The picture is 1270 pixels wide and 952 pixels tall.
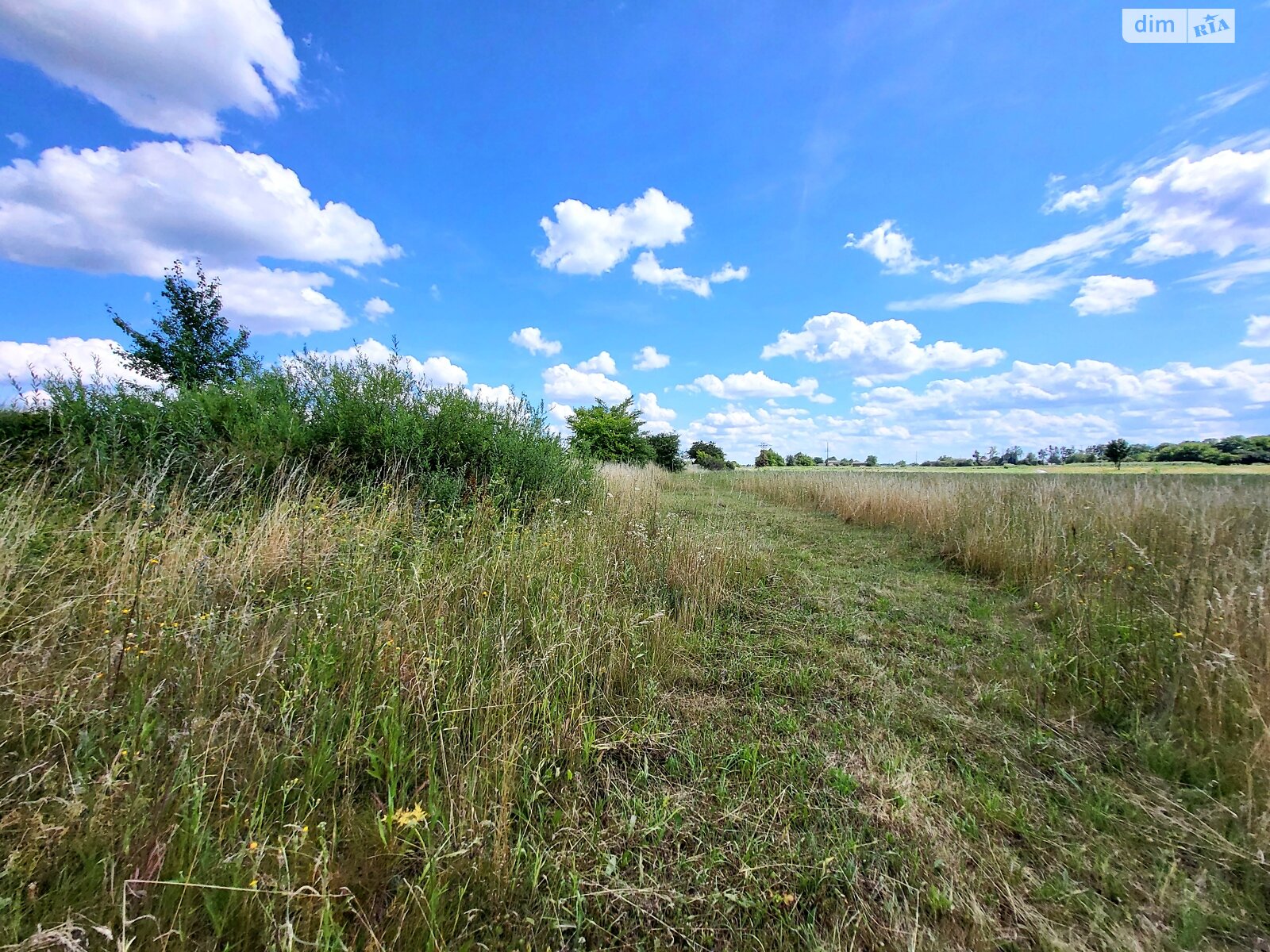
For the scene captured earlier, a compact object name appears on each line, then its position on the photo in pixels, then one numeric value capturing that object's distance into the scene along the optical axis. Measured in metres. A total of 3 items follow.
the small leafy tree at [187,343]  12.19
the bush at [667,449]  24.53
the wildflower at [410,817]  1.33
